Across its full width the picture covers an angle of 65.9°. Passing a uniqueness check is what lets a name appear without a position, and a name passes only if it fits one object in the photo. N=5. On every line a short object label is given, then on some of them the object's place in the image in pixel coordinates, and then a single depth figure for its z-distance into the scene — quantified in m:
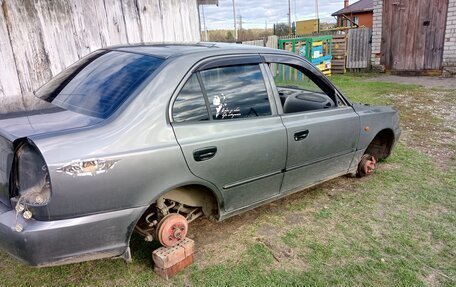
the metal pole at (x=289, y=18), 36.96
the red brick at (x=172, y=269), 2.60
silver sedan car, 2.08
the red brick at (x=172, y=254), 2.58
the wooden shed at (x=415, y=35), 12.59
